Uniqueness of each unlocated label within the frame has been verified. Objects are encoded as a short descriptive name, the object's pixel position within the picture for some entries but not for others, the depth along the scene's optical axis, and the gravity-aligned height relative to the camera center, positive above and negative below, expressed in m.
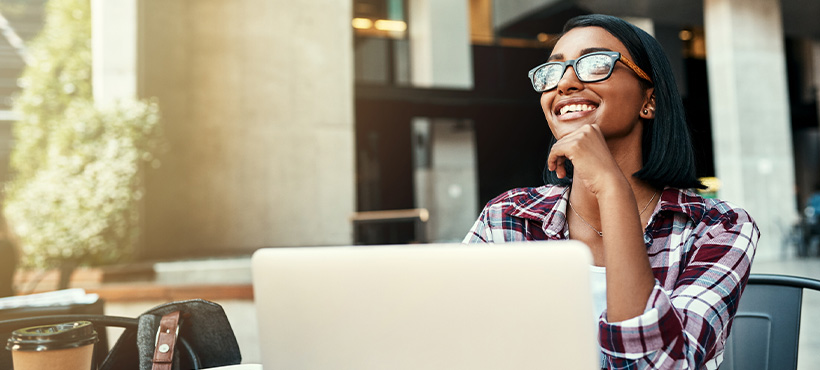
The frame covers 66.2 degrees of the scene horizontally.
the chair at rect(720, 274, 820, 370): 1.32 -0.28
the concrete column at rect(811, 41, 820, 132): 15.00 +3.12
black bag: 1.01 -0.21
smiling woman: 0.82 -0.02
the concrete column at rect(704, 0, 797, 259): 10.04 +1.37
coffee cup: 0.82 -0.17
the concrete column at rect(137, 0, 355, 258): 8.21 +1.18
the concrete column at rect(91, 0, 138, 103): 7.26 +1.97
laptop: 0.55 -0.10
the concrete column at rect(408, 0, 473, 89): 10.73 +2.80
